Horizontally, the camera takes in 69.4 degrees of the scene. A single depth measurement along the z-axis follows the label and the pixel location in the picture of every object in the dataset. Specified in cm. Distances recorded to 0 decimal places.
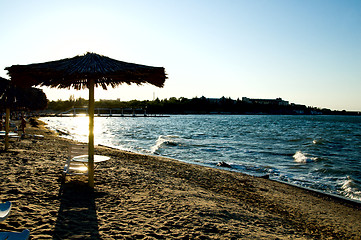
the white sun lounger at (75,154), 705
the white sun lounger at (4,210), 323
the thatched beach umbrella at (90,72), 569
